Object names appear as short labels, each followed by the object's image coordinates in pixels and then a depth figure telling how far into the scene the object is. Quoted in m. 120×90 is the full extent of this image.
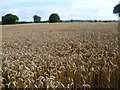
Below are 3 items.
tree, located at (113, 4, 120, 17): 61.95
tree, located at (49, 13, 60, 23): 70.31
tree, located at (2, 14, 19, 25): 65.44
